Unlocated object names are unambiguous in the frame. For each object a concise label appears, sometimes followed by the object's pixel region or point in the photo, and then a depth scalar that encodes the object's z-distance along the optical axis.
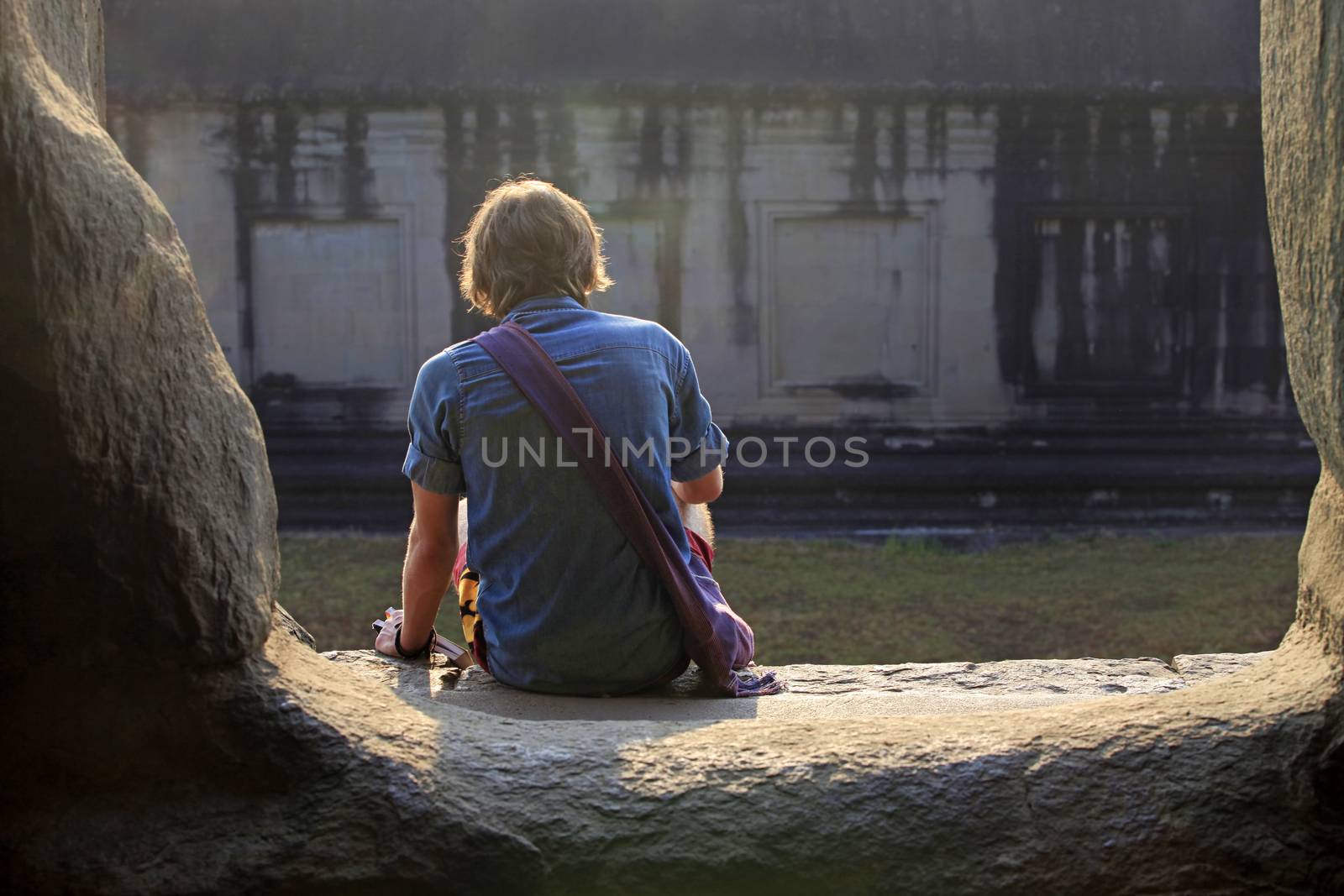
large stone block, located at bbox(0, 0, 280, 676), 1.51
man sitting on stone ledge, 2.28
